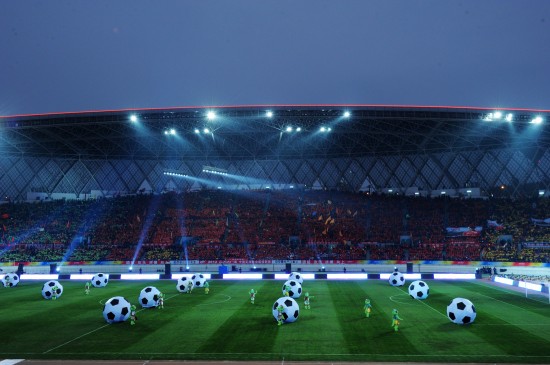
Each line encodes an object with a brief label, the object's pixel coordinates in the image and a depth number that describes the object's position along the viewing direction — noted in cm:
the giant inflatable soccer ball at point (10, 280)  3950
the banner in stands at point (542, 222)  6140
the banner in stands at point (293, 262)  5119
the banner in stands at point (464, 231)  6181
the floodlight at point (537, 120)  5316
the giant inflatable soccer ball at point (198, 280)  3647
